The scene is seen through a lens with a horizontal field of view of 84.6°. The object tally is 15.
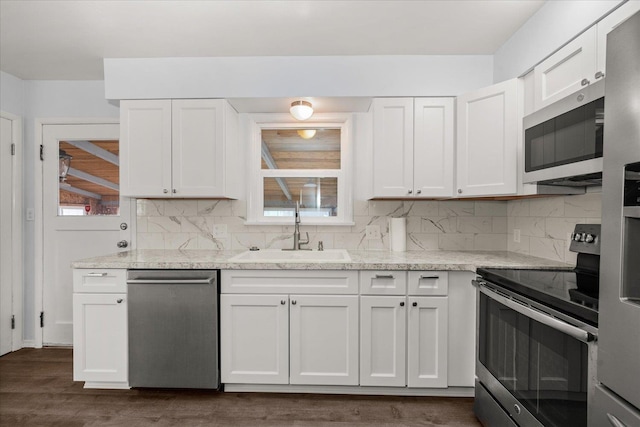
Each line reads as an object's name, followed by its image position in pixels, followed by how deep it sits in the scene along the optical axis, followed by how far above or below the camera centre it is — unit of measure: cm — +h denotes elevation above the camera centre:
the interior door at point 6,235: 295 -23
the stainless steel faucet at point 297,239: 285 -24
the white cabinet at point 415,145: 254 +48
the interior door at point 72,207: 310 +1
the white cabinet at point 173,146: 260 +46
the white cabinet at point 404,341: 223 -83
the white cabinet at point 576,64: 154 +74
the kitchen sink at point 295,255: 262 -35
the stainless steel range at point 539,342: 124 -55
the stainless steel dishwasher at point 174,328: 225 -76
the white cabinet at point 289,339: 225 -83
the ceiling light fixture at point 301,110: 259 +74
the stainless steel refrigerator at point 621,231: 94 -5
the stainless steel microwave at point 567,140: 141 +33
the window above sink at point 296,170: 296 +33
